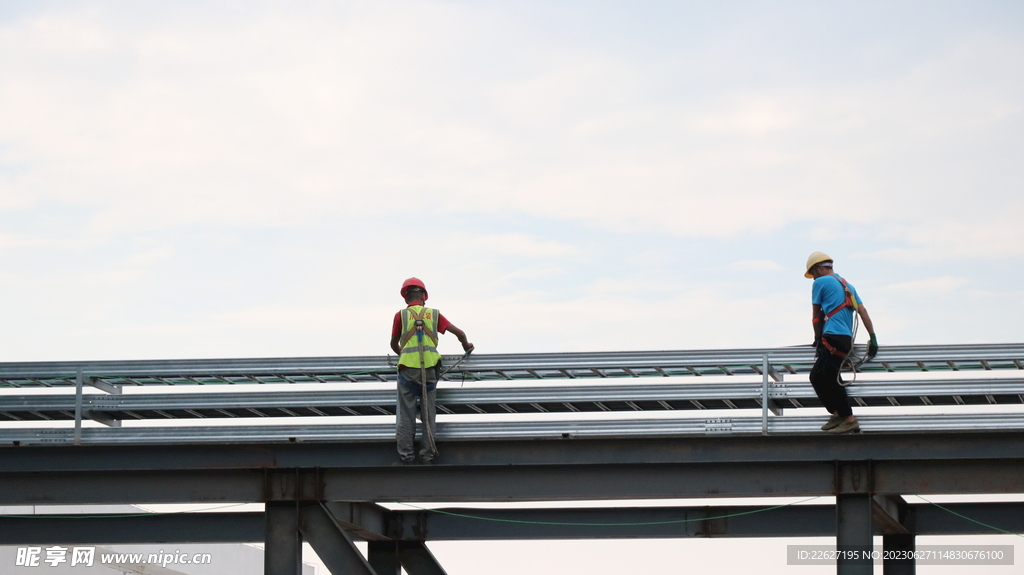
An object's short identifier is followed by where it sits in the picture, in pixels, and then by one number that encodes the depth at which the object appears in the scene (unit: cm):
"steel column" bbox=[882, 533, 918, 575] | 1334
